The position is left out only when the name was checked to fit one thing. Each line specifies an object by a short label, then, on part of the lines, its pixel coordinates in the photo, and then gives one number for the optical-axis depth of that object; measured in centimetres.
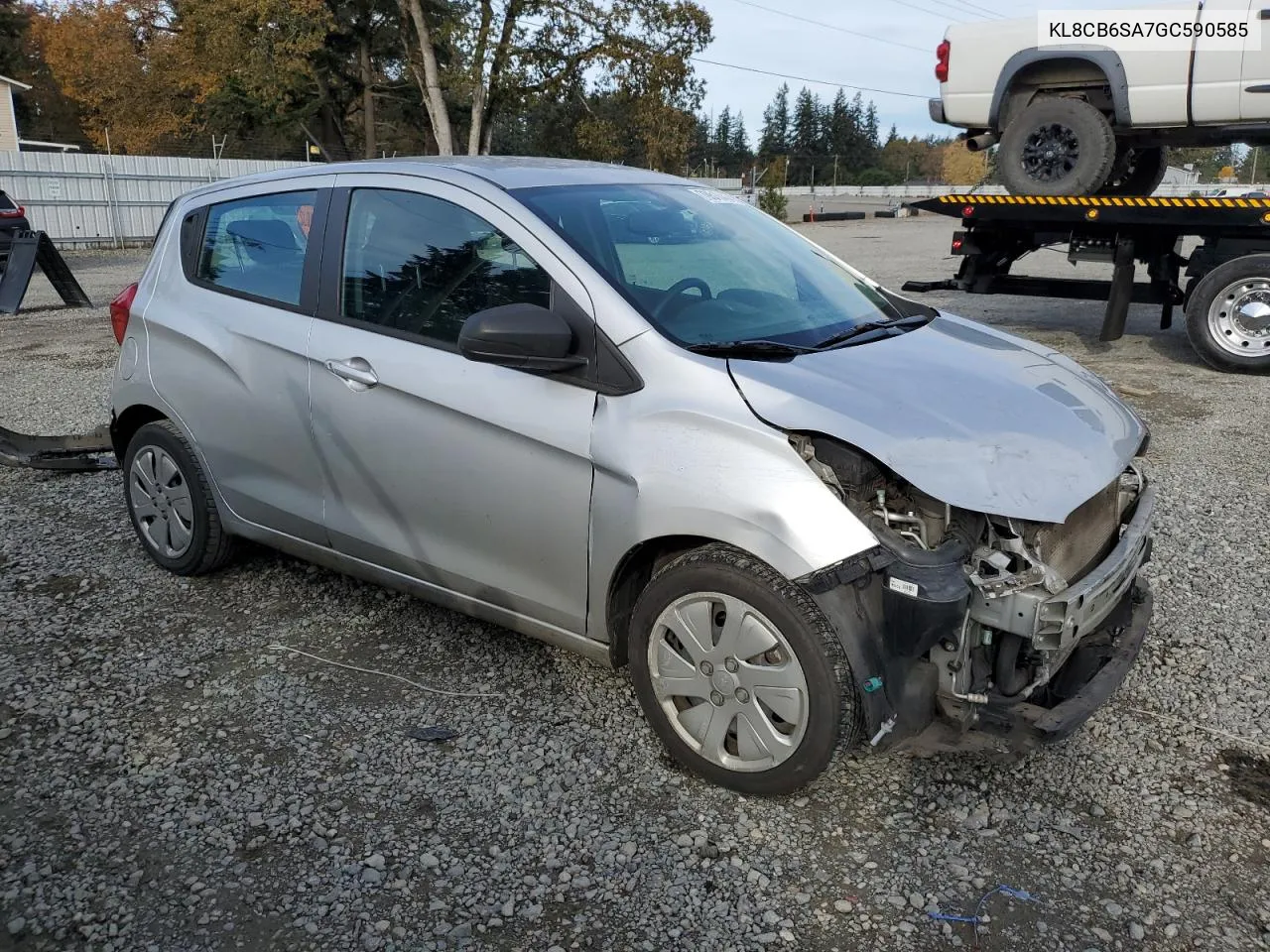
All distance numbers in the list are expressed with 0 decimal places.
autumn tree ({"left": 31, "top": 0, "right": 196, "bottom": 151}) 4122
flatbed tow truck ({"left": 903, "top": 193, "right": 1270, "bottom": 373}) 881
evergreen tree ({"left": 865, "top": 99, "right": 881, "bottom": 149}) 12531
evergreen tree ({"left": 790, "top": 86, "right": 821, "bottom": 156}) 12112
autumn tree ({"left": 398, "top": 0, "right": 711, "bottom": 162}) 2980
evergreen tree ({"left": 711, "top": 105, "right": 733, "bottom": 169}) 11479
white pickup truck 923
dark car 1536
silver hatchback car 282
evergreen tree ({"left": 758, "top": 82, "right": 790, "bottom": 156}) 12294
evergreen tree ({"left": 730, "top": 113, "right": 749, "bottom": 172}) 12021
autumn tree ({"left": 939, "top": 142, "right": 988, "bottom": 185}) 8319
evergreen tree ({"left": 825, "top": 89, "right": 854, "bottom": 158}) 12031
